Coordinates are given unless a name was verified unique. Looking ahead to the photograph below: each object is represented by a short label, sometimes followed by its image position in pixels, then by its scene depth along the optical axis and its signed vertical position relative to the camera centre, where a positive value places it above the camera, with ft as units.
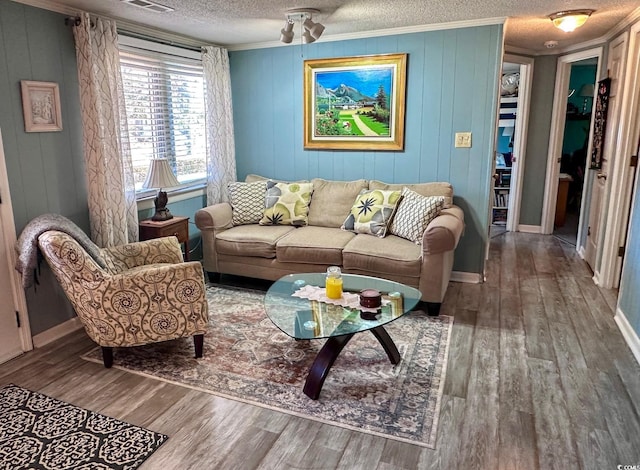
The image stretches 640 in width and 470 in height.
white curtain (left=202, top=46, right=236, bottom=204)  14.32 +0.64
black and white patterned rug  6.36 -4.35
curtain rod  9.98 +2.79
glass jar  8.57 -2.69
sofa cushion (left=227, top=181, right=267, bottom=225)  13.85 -1.84
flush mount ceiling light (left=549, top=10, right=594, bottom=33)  10.98 +2.94
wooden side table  11.73 -2.24
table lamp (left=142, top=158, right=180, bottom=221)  11.45 -0.95
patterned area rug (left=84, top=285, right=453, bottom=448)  7.36 -4.28
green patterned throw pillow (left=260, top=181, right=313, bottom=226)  13.56 -1.87
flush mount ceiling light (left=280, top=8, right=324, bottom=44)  10.82 +2.79
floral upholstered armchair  7.99 -2.81
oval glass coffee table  7.65 -3.04
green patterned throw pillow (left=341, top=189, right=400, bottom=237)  12.34 -1.94
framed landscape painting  13.38 +1.18
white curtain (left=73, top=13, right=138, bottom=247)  10.19 +0.31
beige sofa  10.84 -2.65
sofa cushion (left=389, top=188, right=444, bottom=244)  11.55 -1.87
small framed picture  9.23 +0.76
